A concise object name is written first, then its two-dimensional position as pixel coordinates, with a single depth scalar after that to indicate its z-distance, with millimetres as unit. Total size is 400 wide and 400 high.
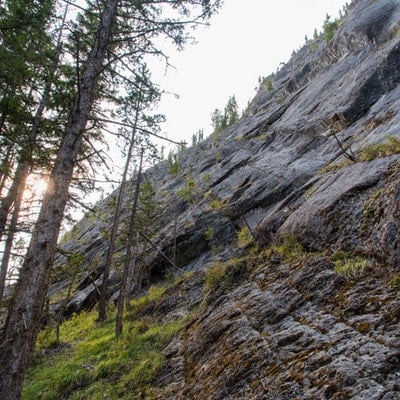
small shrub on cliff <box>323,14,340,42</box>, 31003
